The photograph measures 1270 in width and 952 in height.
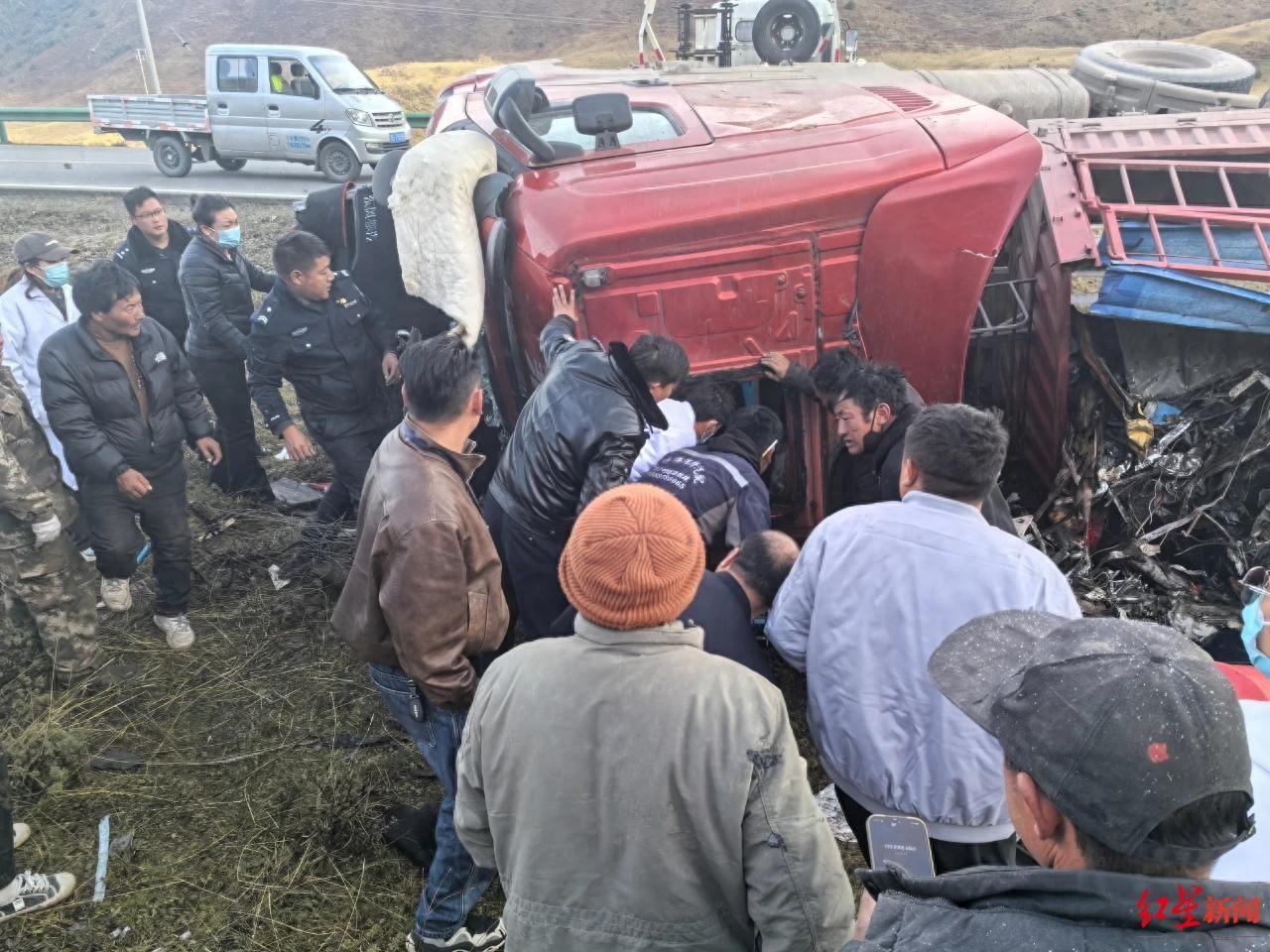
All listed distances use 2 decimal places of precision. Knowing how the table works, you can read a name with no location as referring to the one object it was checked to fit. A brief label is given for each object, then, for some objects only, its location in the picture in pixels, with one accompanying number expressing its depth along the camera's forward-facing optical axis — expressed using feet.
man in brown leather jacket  7.73
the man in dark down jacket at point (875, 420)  10.00
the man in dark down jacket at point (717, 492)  10.13
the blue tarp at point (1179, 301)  12.87
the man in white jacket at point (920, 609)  6.88
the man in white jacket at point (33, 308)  15.34
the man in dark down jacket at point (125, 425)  12.80
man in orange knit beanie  5.25
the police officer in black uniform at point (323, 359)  14.52
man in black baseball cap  3.36
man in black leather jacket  9.65
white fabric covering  12.55
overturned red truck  11.96
